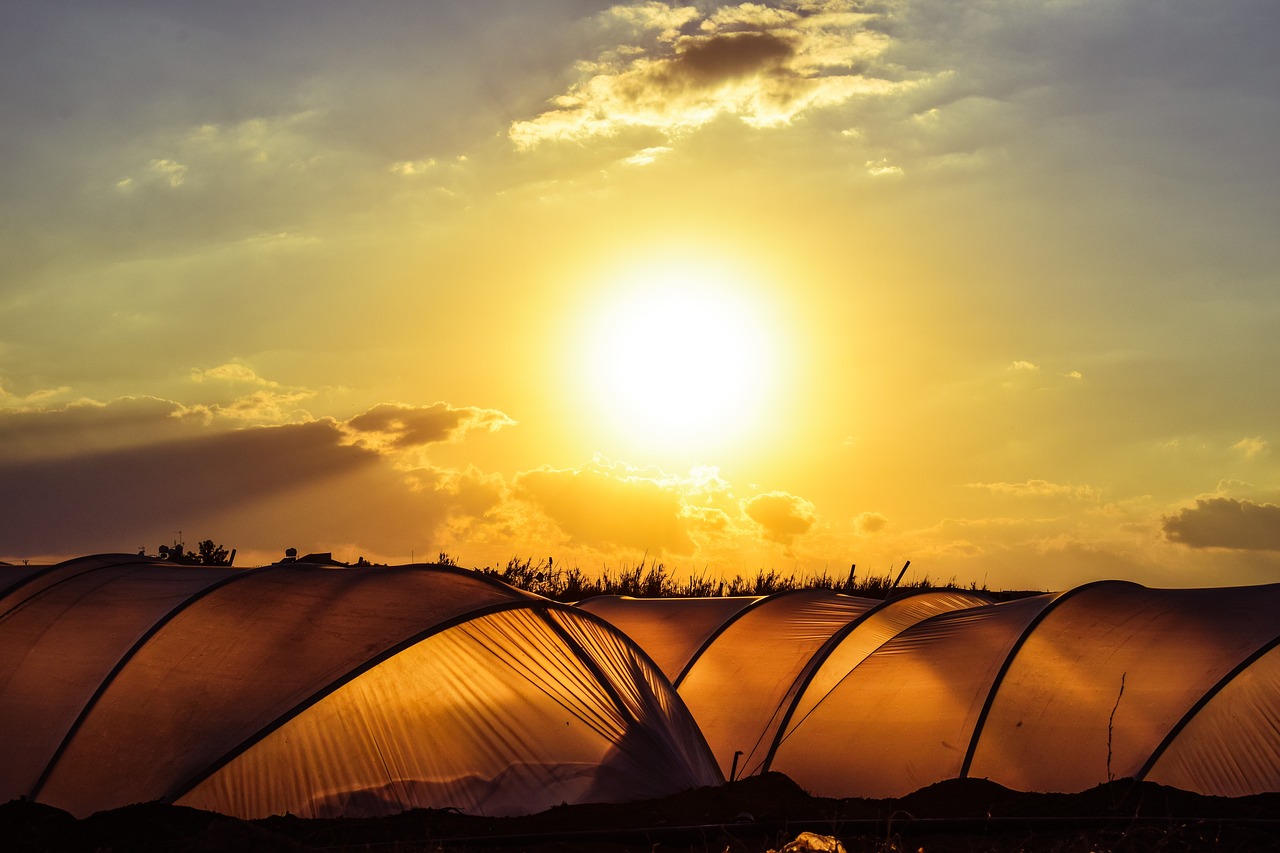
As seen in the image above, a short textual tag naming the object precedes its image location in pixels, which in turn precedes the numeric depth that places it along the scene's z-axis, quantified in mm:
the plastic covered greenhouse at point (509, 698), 8648
